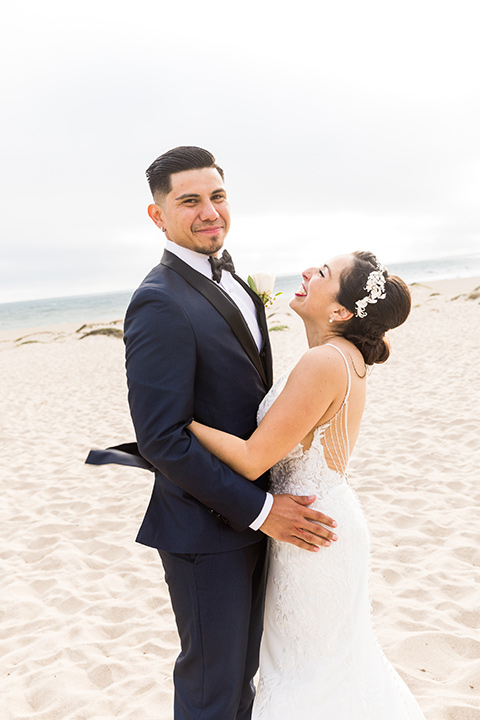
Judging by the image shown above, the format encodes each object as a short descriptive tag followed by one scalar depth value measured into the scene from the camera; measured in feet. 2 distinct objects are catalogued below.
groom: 6.03
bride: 6.91
